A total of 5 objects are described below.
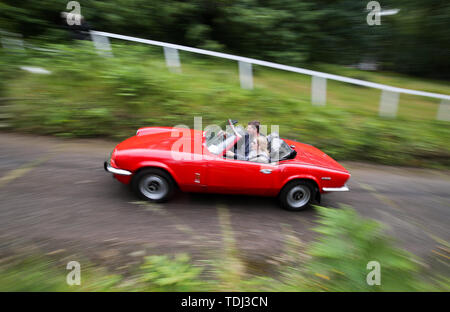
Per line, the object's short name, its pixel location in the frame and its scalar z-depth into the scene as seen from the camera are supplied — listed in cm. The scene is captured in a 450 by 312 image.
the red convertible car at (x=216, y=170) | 452
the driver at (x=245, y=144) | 465
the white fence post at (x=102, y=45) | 804
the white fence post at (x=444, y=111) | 794
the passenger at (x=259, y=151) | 473
